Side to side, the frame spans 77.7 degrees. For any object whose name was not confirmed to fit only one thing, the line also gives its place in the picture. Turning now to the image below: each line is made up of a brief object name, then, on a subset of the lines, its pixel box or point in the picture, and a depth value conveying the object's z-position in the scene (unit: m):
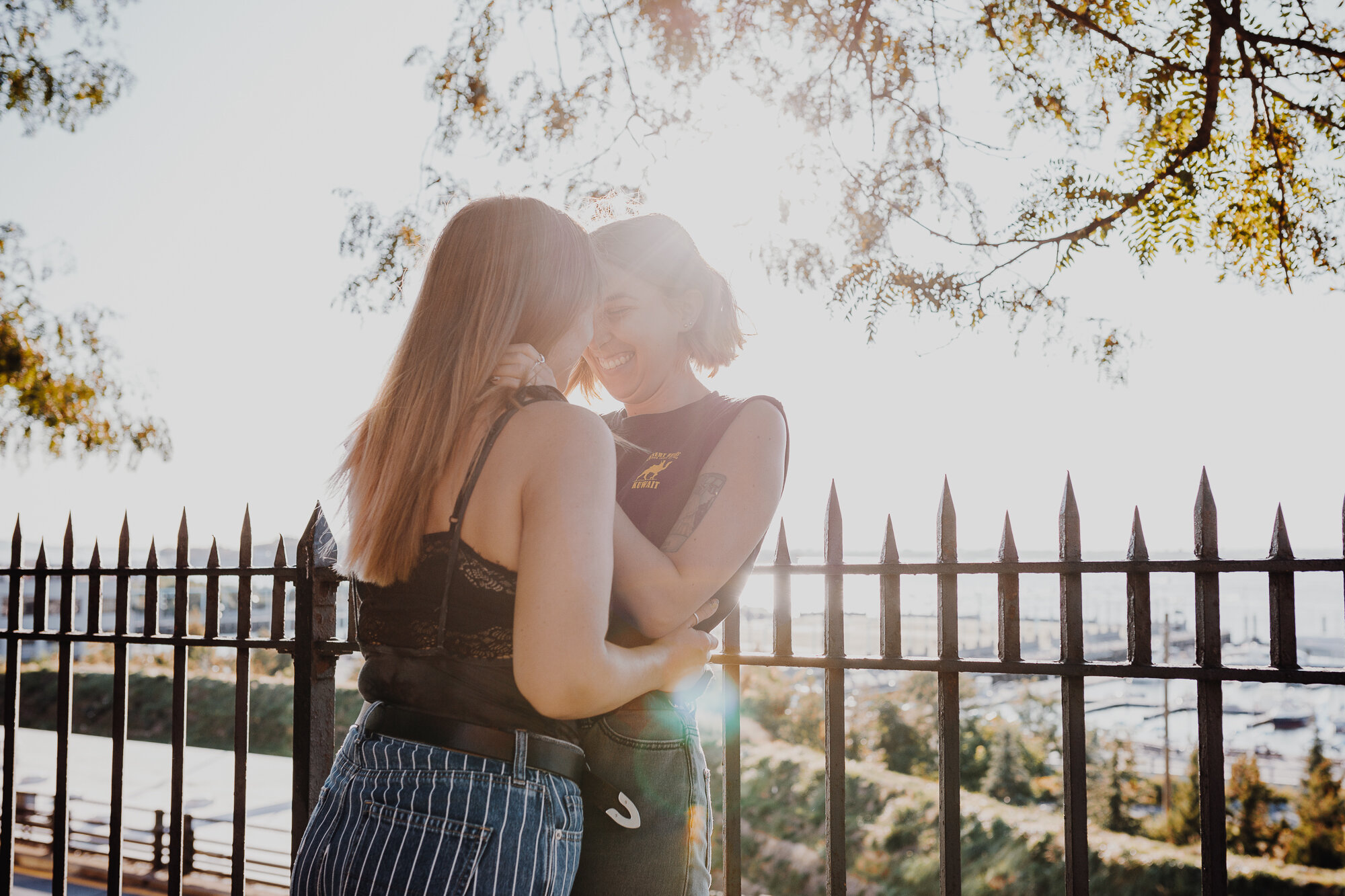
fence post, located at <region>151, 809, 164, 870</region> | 11.44
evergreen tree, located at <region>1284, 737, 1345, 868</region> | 17.20
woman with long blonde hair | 1.16
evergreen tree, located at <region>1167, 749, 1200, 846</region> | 18.75
